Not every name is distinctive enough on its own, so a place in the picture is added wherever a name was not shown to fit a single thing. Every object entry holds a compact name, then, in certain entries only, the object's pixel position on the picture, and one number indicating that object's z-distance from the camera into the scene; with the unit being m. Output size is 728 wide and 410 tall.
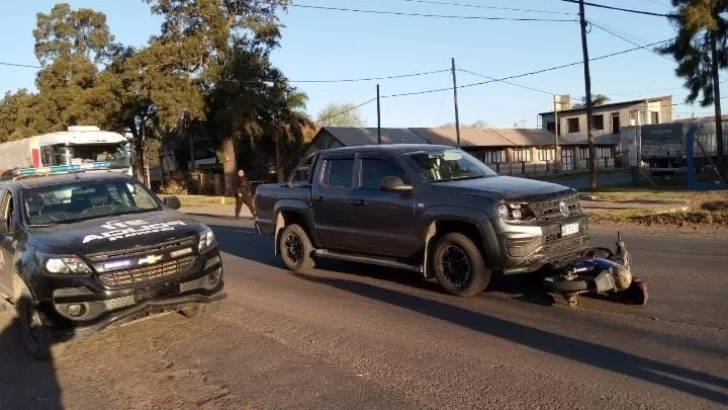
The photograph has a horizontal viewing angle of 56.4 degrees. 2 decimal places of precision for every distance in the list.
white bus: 28.22
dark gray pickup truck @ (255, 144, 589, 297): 7.29
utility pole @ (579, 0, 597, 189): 26.12
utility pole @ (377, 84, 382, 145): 41.46
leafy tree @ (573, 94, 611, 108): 78.12
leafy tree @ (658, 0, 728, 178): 24.89
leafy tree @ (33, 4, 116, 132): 44.41
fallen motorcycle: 6.66
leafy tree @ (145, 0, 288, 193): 39.11
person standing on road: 21.27
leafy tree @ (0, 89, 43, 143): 50.50
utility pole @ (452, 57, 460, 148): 38.91
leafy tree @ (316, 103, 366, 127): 87.12
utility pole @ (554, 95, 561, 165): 53.04
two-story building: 66.88
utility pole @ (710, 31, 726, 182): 26.27
